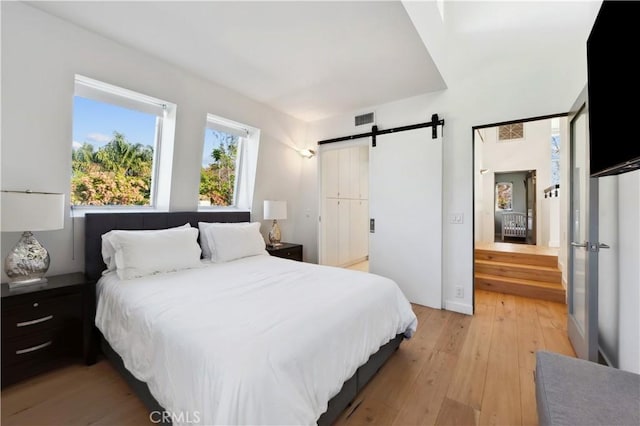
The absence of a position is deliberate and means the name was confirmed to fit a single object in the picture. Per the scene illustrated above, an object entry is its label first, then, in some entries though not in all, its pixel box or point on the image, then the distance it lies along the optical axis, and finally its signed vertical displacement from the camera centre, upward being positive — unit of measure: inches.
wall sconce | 173.5 +43.4
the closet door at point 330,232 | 177.3 -8.4
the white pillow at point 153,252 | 84.7 -12.7
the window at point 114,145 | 98.0 +27.6
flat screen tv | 37.2 +22.6
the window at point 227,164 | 136.6 +28.9
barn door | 128.8 +4.9
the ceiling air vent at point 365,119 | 150.4 +58.0
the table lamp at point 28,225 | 68.5 -3.7
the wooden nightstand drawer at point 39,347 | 69.7 -37.5
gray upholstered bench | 38.0 -26.6
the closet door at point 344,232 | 197.0 -9.2
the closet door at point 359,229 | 215.5 -7.5
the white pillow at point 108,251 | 89.8 -12.9
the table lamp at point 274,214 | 146.6 +2.2
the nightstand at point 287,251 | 142.3 -18.0
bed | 41.2 -23.4
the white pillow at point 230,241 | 112.0 -10.4
